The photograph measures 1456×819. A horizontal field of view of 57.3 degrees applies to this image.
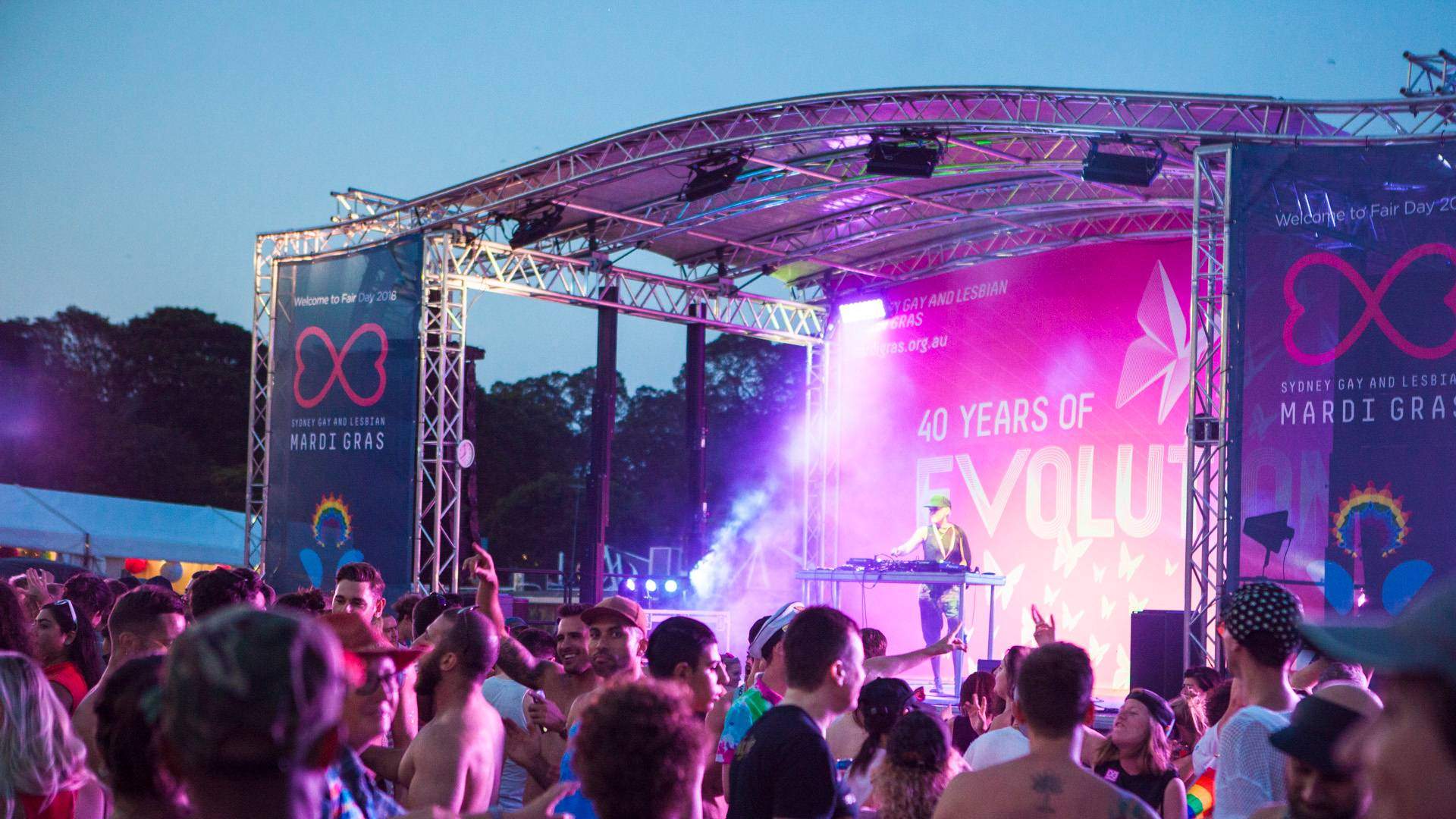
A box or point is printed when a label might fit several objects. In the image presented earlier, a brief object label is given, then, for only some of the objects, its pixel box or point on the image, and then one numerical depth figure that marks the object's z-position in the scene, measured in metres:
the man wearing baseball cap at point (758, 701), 4.14
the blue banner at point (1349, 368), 9.50
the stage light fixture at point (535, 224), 14.91
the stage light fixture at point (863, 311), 17.88
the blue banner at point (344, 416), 14.97
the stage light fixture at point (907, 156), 12.33
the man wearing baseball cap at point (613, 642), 4.74
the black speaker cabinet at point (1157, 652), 9.84
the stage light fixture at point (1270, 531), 9.88
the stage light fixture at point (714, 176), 13.42
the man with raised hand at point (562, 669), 5.33
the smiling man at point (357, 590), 6.71
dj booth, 12.34
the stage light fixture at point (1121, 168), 11.18
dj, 13.05
